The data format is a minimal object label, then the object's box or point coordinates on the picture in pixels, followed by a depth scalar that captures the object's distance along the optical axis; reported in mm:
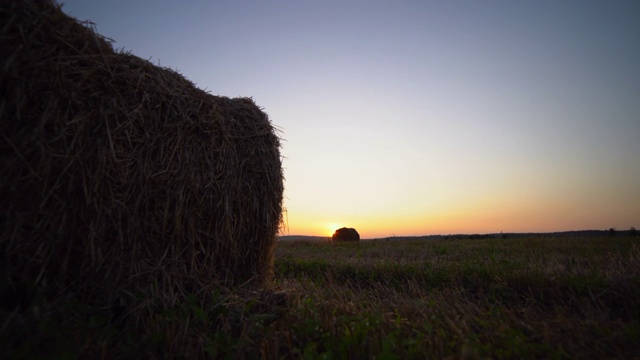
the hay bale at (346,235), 22703
